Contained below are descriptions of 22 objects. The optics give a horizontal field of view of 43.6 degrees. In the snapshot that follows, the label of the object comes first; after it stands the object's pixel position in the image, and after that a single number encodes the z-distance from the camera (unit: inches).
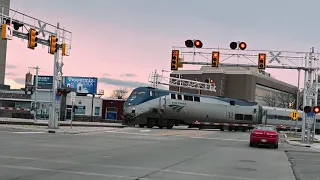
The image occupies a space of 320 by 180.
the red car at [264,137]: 972.6
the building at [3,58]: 5039.4
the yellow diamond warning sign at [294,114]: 1634.1
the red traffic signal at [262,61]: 1182.3
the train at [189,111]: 1763.0
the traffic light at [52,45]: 1130.0
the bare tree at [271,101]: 5128.9
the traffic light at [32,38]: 1044.5
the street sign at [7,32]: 993.2
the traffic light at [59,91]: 1275.7
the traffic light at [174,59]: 1191.6
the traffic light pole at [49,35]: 1128.2
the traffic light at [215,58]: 1190.9
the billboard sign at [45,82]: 3169.3
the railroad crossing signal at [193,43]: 1145.4
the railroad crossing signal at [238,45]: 1154.4
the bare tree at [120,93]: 5613.7
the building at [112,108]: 2901.1
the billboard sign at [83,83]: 3186.5
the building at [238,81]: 6043.3
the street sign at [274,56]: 1340.1
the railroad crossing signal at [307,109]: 1228.5
